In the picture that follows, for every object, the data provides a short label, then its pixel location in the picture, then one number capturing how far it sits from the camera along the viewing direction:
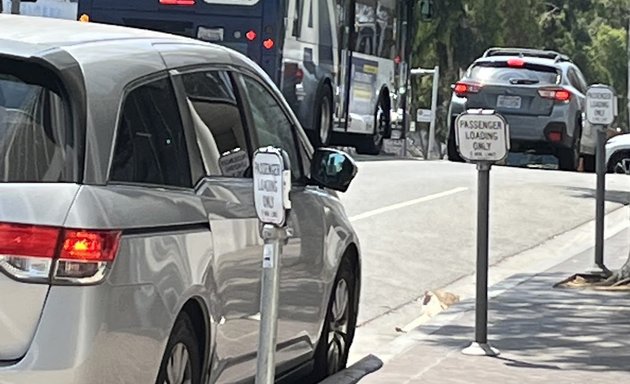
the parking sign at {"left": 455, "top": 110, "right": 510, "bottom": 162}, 8.86
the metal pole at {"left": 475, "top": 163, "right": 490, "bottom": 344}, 8.88
